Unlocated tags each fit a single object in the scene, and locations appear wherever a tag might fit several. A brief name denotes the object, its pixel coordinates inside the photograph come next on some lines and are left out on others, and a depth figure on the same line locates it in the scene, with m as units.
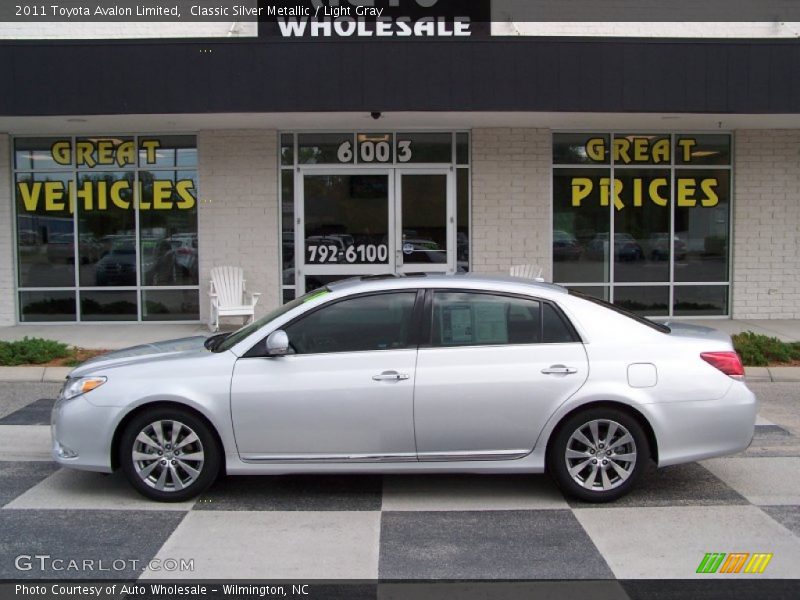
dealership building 13.80
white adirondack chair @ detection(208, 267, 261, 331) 13.44
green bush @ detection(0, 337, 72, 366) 10.55
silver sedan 5.50
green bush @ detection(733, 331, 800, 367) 10.44
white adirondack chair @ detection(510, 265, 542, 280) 13.75
